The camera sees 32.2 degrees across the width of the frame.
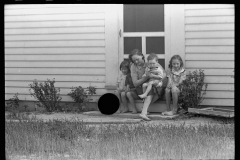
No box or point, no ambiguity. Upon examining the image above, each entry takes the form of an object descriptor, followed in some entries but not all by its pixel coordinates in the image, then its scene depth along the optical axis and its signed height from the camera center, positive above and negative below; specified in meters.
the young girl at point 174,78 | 8.22 -0.02
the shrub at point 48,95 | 9.13 -0.40
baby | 8.16 +0.10
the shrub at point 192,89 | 8.24 -0.24
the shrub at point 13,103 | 9.55 -0.60
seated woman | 8.41 +0.02
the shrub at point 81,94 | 8.93 -0.37
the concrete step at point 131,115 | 8.01 -0.76
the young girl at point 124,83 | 8.66 -0.13
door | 8.75 +1.00
